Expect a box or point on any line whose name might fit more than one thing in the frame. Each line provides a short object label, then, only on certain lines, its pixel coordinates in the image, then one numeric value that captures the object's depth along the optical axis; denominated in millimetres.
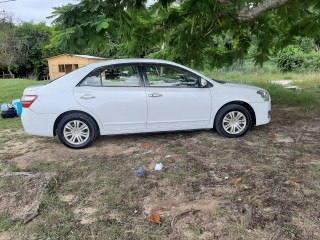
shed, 21306
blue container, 8102
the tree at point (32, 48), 29828
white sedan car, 5219
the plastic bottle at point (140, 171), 4138
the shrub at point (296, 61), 23062
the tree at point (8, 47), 27556
